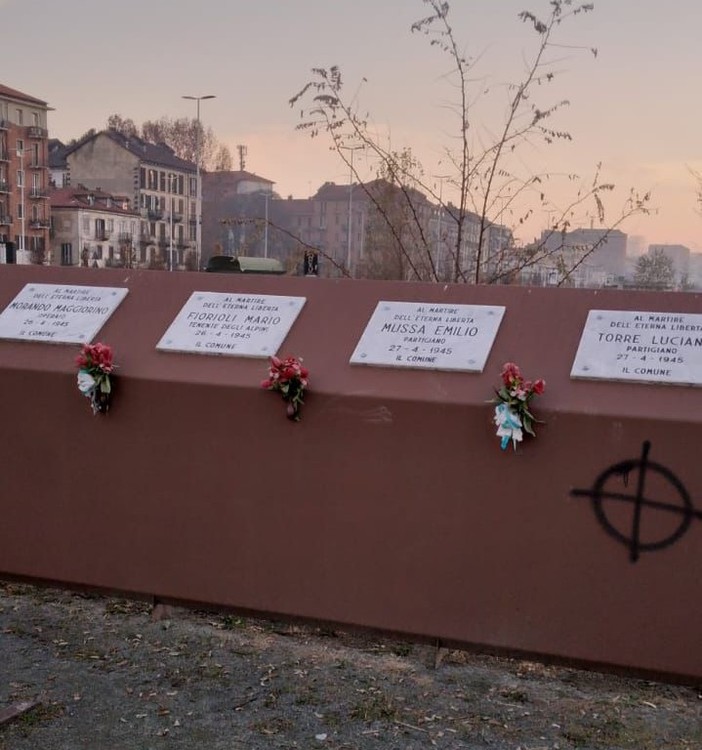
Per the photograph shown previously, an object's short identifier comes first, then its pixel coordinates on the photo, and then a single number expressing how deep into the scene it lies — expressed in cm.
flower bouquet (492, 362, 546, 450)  363
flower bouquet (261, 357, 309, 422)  396
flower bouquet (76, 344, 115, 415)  424
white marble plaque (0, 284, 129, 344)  461
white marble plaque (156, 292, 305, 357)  429
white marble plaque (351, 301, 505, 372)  397
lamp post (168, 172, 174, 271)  7078
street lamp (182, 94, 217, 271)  3347
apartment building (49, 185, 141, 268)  6066
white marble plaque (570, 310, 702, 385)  368
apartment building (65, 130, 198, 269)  6788
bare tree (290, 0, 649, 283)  656
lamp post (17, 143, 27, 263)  5697
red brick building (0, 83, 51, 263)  5681
